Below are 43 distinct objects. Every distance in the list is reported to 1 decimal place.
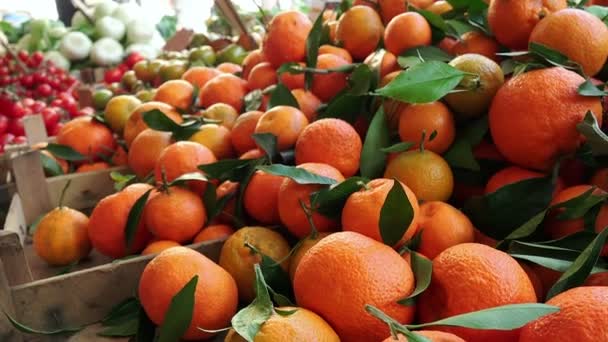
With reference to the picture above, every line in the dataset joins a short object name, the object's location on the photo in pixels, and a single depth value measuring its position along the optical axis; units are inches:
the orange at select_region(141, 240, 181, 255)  38.8
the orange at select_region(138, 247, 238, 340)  30.1
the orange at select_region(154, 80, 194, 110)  60.4
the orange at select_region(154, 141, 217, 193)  43.1
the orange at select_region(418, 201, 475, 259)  29.7
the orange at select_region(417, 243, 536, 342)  23.2
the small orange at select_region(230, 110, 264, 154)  46.6
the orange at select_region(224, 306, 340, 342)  22.6
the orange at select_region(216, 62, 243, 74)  75.1
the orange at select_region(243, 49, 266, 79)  63.0
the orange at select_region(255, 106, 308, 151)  41.1
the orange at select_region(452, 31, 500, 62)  40.9
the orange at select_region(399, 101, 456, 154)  34.9
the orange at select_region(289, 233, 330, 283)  32.2
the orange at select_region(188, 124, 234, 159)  48.8
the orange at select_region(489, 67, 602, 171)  30.0
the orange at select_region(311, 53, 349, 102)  47.9
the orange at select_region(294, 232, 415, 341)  24.5
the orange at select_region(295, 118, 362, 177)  36.4
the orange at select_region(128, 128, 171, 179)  51.0
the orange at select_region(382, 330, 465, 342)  20.7
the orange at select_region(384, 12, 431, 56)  43.9
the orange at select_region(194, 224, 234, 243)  39.5
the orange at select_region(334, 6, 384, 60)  50.7
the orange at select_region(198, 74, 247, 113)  58.0
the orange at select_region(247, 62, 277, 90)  55.5
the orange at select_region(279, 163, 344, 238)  33.2
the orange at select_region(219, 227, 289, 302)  34.0
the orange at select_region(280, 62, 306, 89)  49.8
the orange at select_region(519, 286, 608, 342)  19.2
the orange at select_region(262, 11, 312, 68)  52.9
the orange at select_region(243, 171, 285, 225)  37.8
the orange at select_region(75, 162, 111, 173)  62.0
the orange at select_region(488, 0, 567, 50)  36.6
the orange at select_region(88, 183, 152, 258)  41.2
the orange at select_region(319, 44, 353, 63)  50.2
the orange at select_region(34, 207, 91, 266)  44.8
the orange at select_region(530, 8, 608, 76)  33.4
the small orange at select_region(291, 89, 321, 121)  46.5
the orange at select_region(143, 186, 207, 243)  39.2
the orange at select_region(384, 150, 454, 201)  33.2
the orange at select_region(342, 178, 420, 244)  28.7
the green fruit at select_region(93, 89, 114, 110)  92.2
